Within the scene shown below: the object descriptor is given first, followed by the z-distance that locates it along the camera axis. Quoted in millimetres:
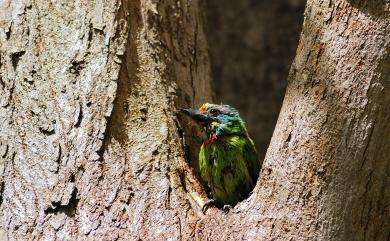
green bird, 9219
